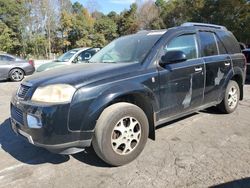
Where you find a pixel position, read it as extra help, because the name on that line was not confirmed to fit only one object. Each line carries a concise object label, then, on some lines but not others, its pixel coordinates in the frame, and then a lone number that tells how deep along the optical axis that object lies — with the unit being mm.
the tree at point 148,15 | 31719
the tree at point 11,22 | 24146
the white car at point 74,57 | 7141
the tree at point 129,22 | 34375
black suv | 2175
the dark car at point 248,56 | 6586
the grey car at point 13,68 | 8651
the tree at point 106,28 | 31577
